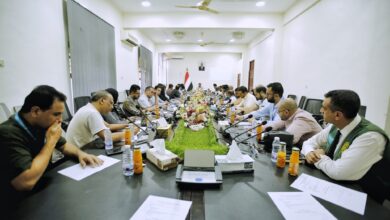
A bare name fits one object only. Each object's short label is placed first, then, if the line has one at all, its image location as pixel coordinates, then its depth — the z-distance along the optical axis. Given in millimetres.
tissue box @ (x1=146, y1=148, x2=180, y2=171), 1177
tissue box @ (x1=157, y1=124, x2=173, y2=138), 1826
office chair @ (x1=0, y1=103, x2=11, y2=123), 2039
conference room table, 811
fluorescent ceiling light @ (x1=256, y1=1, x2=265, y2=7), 4363
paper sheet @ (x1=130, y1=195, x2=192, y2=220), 790
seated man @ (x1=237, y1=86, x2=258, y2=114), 3928
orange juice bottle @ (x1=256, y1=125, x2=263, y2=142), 1785
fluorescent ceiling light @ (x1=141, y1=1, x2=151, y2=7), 4462
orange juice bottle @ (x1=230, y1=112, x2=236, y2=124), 2532
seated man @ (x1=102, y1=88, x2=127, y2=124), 2482
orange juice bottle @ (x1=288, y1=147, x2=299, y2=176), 1140
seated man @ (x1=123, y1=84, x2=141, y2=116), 3348
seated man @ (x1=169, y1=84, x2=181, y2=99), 7189
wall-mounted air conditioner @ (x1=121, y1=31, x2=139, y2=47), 5320
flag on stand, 9486
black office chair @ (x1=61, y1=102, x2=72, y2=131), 2750
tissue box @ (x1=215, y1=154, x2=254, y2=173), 1156
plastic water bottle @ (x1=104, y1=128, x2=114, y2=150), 1529
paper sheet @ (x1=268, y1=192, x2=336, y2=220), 809
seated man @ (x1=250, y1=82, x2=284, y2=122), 2812
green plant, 1385
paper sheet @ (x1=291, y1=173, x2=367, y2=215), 894
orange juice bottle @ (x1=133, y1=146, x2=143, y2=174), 1133
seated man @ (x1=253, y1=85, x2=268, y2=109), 3915
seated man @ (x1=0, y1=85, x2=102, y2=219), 944
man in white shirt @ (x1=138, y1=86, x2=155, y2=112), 4230
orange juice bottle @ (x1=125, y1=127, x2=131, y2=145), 1537
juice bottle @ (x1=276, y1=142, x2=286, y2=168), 1259
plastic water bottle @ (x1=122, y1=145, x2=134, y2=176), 1113
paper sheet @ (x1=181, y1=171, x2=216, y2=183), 1011
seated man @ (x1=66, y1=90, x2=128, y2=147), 1702
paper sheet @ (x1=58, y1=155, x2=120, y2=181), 1103
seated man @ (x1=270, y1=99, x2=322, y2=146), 1808
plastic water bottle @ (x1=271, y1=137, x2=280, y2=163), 1361
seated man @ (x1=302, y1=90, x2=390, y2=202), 1093
